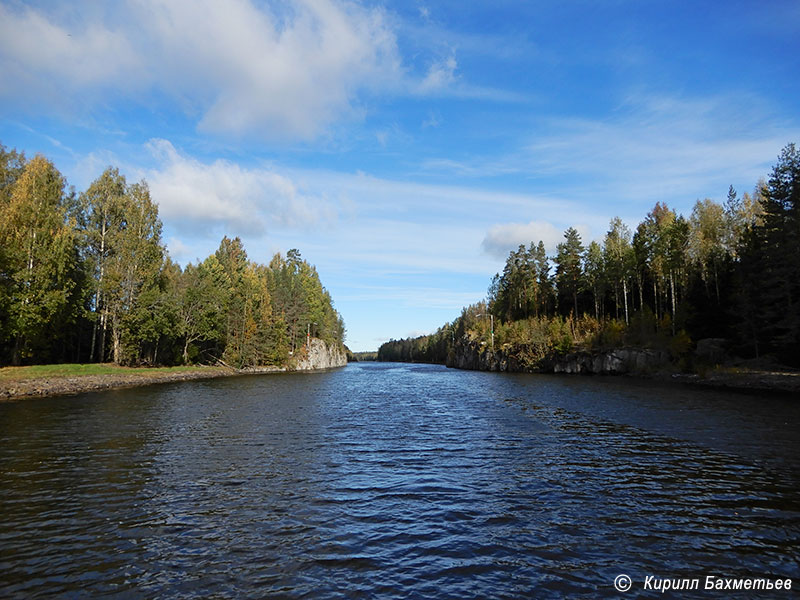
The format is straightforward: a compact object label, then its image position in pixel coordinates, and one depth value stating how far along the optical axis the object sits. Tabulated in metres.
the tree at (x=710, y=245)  73.19
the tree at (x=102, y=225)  64.50
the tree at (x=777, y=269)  48.78
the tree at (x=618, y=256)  81.19
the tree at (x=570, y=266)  98.62
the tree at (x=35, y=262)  45.66
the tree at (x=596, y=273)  89.25
